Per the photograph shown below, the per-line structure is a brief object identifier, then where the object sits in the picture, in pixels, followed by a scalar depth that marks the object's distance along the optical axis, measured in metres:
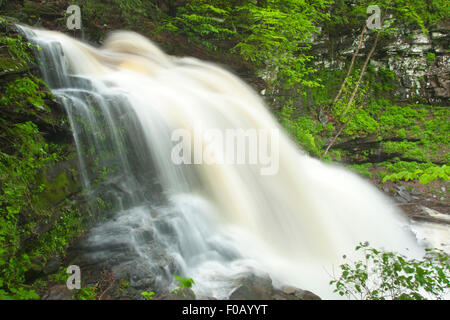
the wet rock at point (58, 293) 2.61
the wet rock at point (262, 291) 3.14
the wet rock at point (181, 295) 2.71
